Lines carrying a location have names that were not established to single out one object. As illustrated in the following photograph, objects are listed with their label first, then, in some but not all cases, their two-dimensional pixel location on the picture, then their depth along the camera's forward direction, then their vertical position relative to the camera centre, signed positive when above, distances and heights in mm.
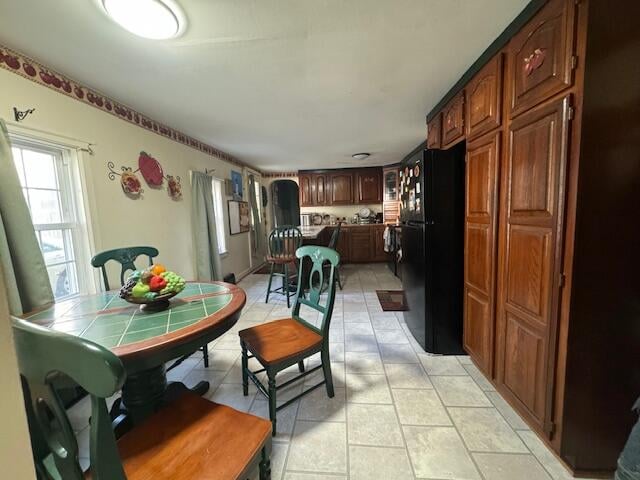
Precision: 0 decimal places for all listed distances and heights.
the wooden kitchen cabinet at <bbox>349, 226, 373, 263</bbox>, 5805 -789
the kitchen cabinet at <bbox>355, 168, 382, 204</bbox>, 6035 +488
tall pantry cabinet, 1042 -85
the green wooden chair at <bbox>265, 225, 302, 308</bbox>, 3580 -465
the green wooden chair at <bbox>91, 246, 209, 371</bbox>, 1892 -299
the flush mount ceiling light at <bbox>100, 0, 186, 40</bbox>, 1190 +924
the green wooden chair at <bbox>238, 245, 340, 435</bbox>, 1449 -765
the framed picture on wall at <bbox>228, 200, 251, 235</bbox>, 4584 -94
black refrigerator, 2047 -321
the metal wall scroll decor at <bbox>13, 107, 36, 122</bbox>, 1609 +638
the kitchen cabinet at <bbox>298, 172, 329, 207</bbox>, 6168 +474
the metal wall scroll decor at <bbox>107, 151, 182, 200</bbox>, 2377 +369
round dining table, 1014 -473
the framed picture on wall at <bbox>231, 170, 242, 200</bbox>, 4668 +499
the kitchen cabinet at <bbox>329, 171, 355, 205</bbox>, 6102 +456
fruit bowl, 1284 -350
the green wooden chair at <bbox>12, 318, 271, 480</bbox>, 552 -722
